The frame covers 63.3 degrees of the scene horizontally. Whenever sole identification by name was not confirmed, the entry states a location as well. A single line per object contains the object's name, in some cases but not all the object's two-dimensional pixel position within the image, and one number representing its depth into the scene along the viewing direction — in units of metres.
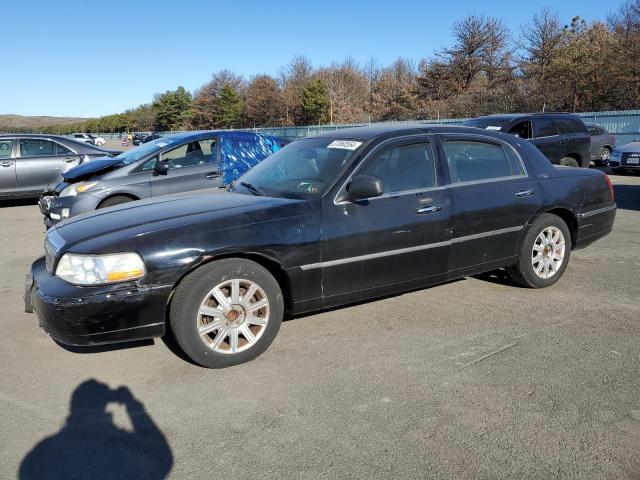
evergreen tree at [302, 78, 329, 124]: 61.44
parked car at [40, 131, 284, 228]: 7.52
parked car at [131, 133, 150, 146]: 54.63
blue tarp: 8.48
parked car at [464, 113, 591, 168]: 11.83
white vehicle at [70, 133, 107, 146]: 58.47
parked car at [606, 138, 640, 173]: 14.59
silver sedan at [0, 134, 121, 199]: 11.30
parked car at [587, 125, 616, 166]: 17.52
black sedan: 3.33
